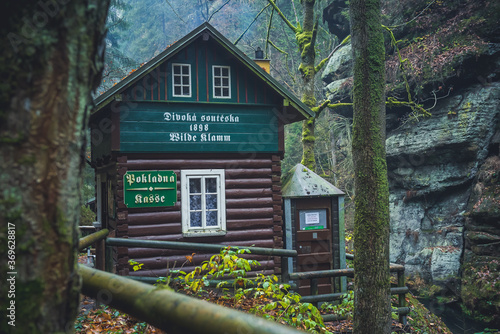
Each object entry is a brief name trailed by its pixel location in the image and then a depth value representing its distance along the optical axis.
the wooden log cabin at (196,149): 10.17
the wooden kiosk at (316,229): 11.17
